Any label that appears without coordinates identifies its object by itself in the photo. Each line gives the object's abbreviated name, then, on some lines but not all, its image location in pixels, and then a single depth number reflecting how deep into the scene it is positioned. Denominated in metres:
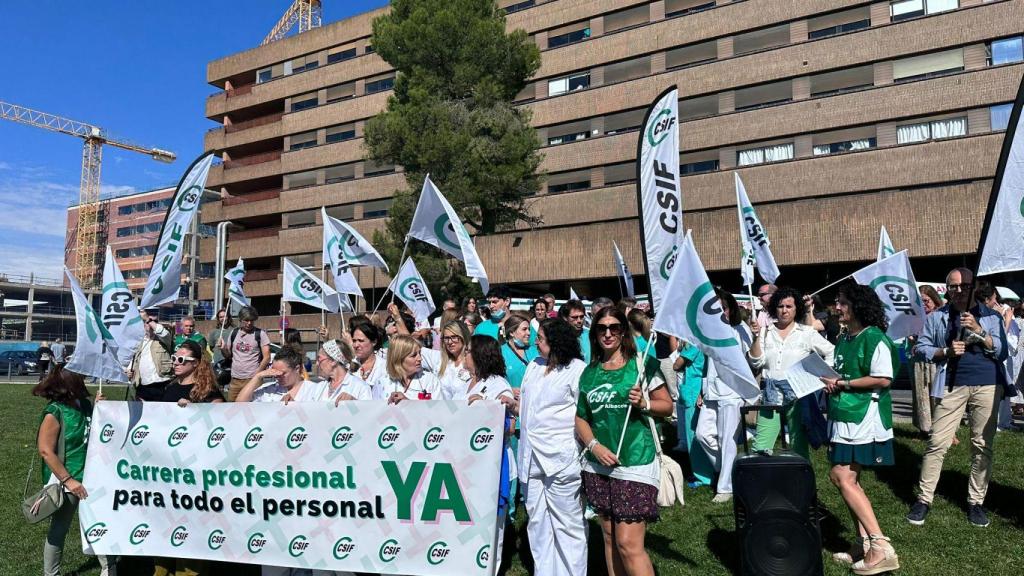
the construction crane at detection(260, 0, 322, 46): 78.62
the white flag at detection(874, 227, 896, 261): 10.38
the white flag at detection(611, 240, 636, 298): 12.28
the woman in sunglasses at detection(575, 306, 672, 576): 4.27
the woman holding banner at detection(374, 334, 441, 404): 5.54
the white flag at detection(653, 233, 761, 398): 4.48
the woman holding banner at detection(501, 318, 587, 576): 4.65
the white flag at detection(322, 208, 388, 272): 12.21
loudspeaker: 4.44
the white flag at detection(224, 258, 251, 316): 16.16
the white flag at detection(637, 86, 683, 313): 7.68
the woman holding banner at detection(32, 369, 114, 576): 5.15
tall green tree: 27.39
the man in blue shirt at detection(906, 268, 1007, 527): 6.08
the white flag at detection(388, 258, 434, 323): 11.20
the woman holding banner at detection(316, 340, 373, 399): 5.37
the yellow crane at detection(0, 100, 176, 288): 105.38
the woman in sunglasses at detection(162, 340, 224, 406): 5.43
